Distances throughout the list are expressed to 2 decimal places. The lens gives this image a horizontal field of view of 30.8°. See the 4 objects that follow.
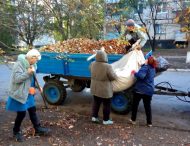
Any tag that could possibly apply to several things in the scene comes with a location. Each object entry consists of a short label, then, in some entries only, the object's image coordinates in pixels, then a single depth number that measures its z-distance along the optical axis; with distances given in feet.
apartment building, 101.60
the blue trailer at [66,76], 24.75
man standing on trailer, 22.44
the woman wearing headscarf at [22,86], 17.61
